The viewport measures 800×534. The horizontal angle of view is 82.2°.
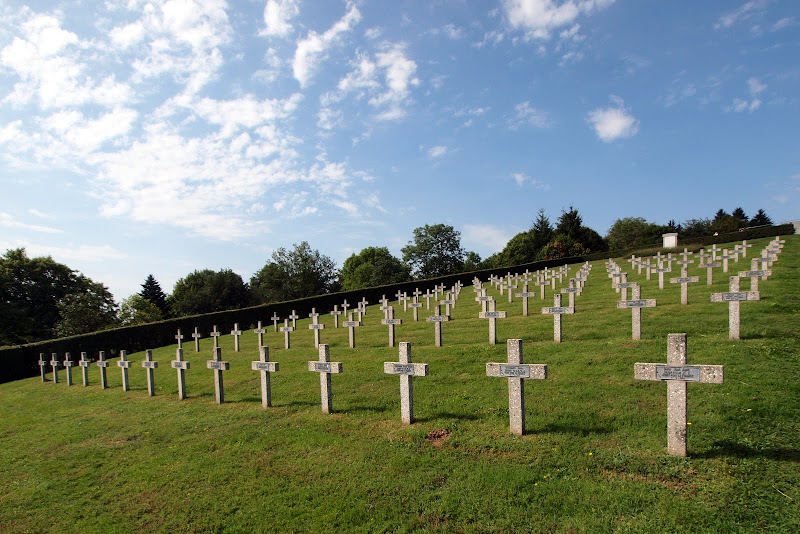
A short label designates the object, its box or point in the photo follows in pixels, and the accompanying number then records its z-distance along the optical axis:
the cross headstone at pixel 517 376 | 5.80
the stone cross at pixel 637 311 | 9.75
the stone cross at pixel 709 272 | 16.53
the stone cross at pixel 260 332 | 18.52
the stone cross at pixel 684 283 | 13.05
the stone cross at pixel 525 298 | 15.81
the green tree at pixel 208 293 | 58.69
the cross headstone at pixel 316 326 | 15.22
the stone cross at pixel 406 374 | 6.77
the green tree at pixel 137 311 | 43.64
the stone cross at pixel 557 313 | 10.73
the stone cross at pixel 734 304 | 8.59
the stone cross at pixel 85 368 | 15.00
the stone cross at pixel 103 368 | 13.94
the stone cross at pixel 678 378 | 4.81
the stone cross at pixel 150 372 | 11.55
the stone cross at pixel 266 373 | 8.64
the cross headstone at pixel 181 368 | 10.48
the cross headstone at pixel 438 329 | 12.32
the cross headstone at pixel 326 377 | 7.80
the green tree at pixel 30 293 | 36.22
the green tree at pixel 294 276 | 69.40
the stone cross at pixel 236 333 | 18.96
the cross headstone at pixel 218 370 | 9.52
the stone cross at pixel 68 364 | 16.00
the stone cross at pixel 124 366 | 12.84
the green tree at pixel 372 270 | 64.75
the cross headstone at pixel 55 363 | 16.86
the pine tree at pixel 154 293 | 57.62
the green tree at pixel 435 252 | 72.31
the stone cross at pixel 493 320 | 11.56
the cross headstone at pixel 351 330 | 14.79
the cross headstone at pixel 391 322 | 13.75
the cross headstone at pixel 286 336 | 16.52
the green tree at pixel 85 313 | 37.56
